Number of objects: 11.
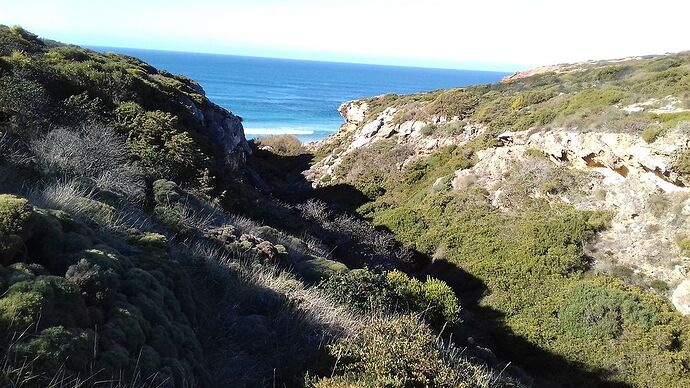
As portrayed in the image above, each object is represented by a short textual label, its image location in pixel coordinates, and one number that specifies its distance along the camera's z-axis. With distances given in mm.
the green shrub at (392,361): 4105
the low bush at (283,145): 39469
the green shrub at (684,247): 13422
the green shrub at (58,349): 2777
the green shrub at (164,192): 9031
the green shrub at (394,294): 7566
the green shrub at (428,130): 27586
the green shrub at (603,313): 12336
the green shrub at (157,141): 13203
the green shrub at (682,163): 14297
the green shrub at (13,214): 3654
